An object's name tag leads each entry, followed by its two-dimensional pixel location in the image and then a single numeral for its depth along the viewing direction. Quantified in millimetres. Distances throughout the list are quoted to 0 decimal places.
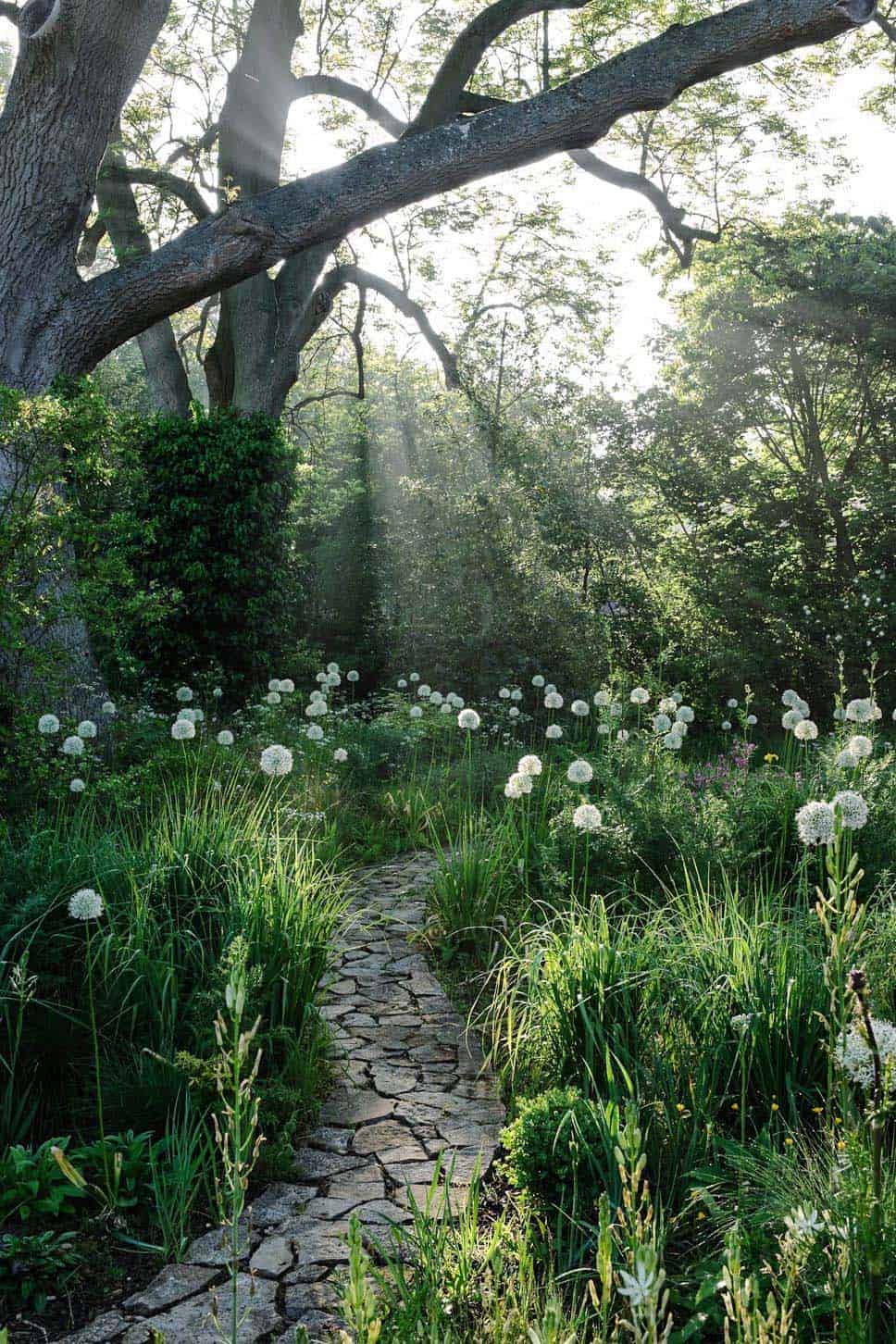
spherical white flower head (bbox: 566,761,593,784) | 5320
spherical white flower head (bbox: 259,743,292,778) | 5270
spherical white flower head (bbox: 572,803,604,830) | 4629
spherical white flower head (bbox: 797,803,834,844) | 2938
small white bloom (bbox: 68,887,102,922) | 3154
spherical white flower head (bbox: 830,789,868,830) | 3557
